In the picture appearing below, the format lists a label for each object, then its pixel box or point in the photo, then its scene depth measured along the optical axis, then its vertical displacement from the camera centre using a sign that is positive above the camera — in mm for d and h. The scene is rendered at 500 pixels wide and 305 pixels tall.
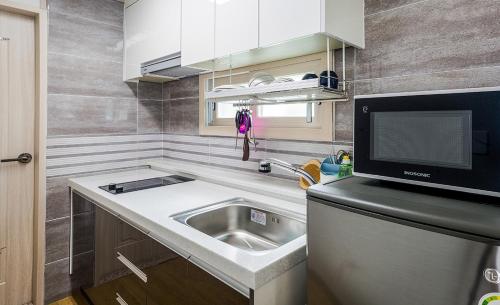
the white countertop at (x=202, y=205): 887 -310
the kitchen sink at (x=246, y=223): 1362 -394
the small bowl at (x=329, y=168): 1308 -106
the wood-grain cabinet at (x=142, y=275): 970 -533
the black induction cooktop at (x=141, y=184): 1747 -259
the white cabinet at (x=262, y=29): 1187 +538
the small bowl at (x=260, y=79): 1451 +332
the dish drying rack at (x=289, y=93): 1207 +253
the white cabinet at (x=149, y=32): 1896 +806
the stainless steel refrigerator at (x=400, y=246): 560 -225
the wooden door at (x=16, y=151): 1930 -43
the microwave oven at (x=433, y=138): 690 +18
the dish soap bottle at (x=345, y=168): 1233 -98
